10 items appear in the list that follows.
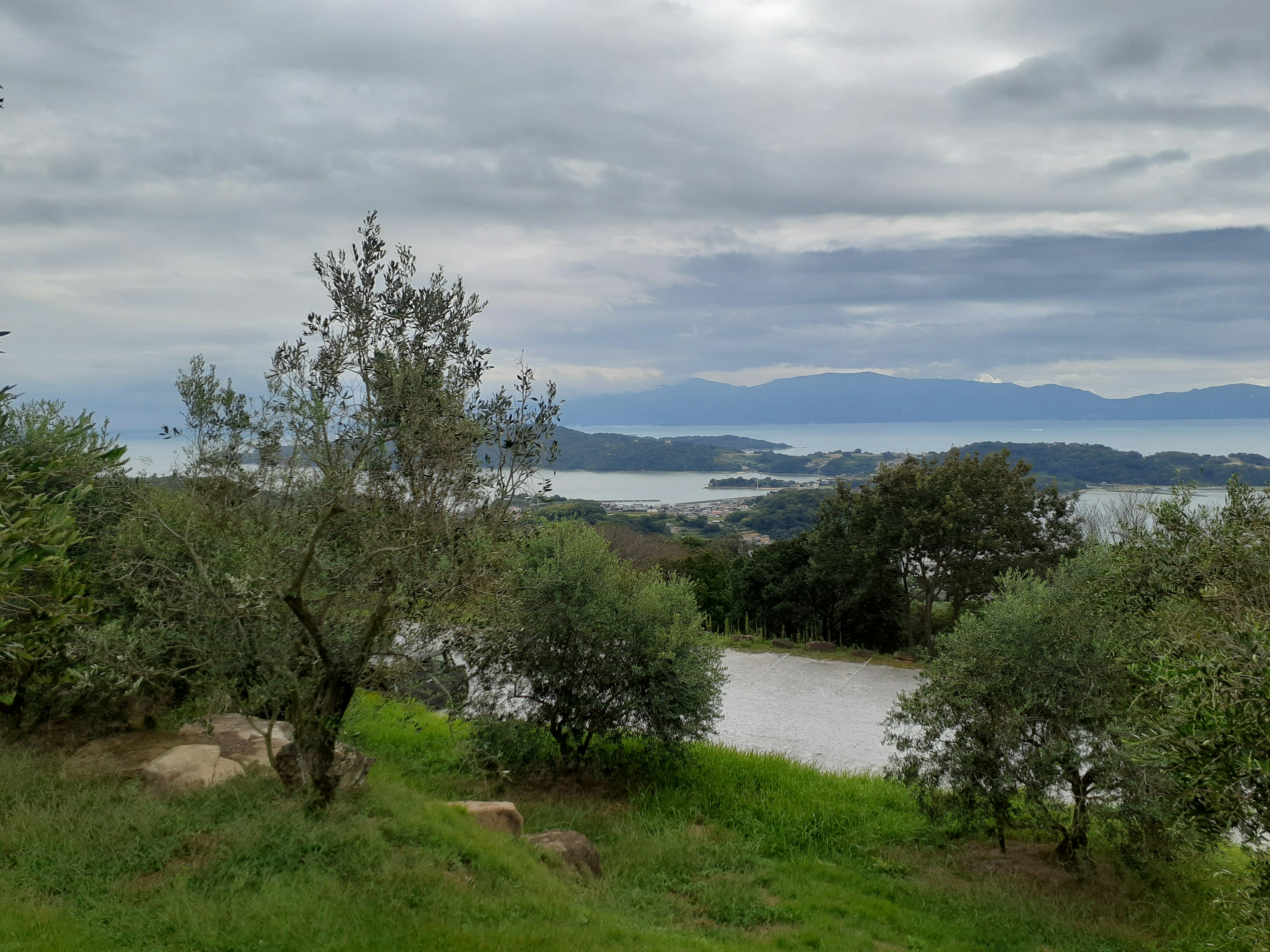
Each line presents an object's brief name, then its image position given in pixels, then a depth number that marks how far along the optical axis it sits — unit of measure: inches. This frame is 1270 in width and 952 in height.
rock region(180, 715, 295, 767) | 275.6
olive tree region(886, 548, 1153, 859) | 254.1
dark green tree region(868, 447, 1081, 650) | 636.7
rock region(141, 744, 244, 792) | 251.9
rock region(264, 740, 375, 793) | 239.0
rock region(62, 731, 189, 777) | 261.4
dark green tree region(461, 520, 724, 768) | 343.3
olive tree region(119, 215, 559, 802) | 211.8
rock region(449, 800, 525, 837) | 263.7
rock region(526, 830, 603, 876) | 259.6
